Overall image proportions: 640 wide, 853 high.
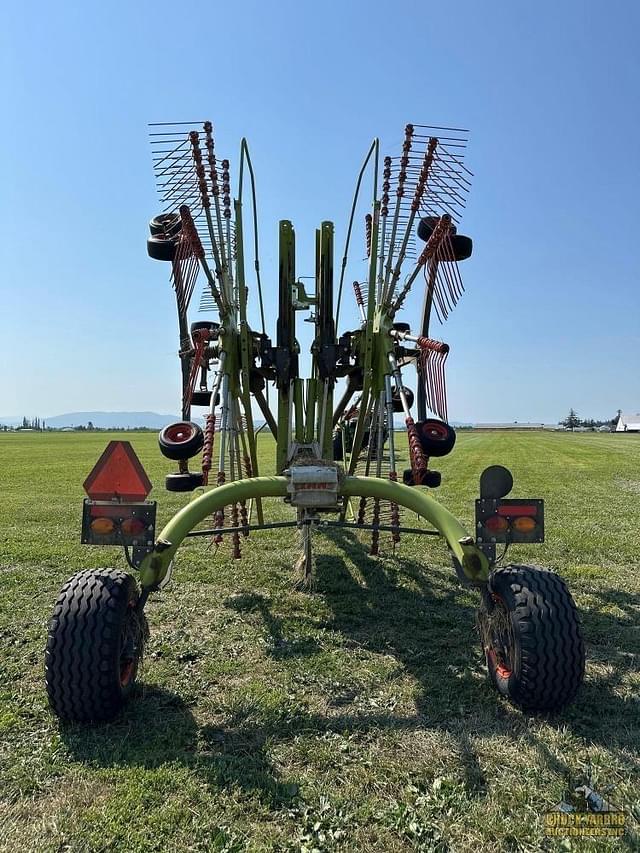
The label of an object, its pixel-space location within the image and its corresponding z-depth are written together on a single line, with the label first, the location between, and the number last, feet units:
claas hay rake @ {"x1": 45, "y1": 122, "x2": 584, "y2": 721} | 11.14
